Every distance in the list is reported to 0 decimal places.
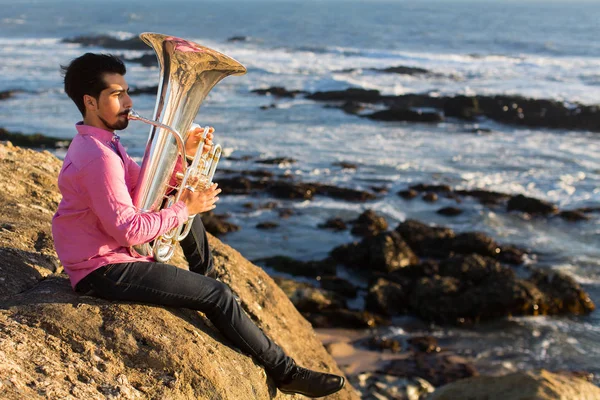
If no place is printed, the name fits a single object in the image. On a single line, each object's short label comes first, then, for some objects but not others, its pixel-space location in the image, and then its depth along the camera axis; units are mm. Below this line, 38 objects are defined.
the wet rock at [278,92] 31036
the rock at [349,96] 30500
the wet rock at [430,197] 15520
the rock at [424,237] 12412
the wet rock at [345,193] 15656
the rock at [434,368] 7996
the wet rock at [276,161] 18509
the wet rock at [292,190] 15758
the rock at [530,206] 14688
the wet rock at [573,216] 14391
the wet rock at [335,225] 13693
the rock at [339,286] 10523
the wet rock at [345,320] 9375
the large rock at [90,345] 2783
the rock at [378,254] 11430
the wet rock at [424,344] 8695
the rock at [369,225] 13344
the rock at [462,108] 26803
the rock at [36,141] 19312
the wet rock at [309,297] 9633
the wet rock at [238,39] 60447
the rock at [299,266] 11375
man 3102
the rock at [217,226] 13531
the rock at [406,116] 26141
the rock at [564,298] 9945
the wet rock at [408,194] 15766
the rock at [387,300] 9828
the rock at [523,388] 5492
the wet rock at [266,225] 13859
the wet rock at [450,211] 14656
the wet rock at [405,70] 38875
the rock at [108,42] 51688
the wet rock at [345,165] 18188
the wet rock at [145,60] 41062
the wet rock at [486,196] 15359
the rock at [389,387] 7438
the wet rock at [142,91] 30141
